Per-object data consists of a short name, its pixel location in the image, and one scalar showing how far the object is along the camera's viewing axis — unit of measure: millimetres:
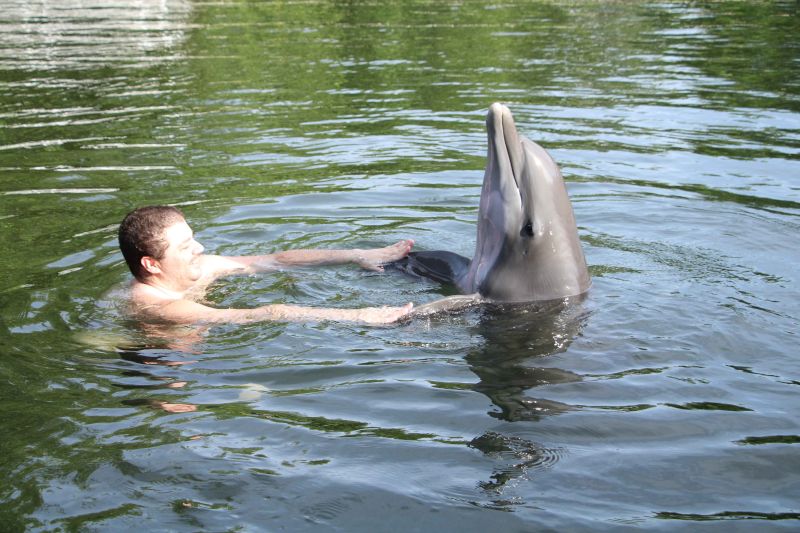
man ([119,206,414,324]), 6211
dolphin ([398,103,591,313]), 6141
